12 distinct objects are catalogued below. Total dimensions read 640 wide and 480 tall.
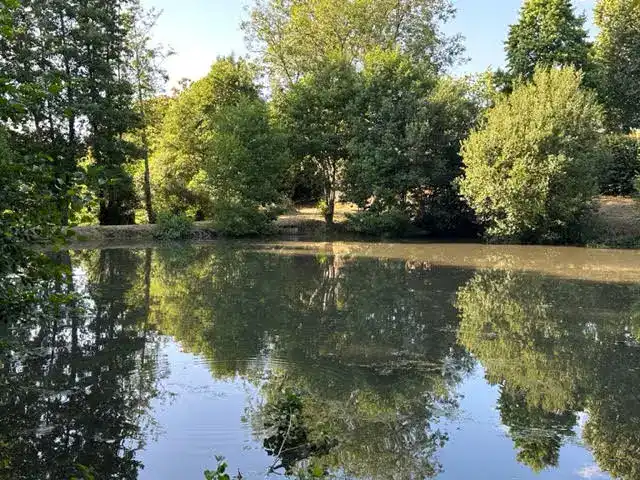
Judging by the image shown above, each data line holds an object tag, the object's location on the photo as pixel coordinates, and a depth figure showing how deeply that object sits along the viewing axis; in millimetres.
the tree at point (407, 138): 26047
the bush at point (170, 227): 24703
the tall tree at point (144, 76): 27188
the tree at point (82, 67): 22281
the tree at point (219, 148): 25484
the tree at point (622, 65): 32616
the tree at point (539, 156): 22359
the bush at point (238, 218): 25453
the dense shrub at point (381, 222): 26562
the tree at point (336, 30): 31250
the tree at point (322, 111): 27797
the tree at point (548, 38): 29500
